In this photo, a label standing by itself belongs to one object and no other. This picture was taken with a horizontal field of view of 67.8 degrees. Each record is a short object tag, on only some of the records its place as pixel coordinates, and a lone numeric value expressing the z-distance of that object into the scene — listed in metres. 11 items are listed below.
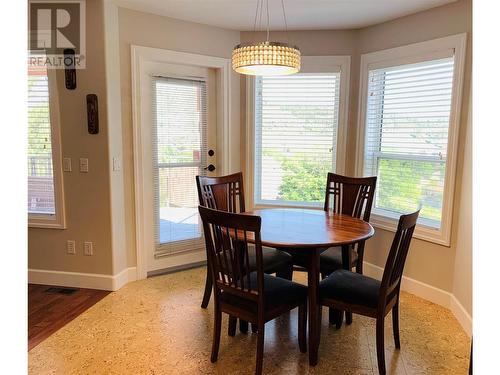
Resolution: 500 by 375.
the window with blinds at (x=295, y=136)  3.82
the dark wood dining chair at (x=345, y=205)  2.74
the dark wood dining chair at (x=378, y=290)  2.02
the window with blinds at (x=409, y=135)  3.02
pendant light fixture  2.18
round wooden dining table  2.17
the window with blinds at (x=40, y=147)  3.11
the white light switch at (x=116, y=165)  3.18
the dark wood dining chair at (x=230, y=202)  2.76
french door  3.55
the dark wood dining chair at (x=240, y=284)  1.98
